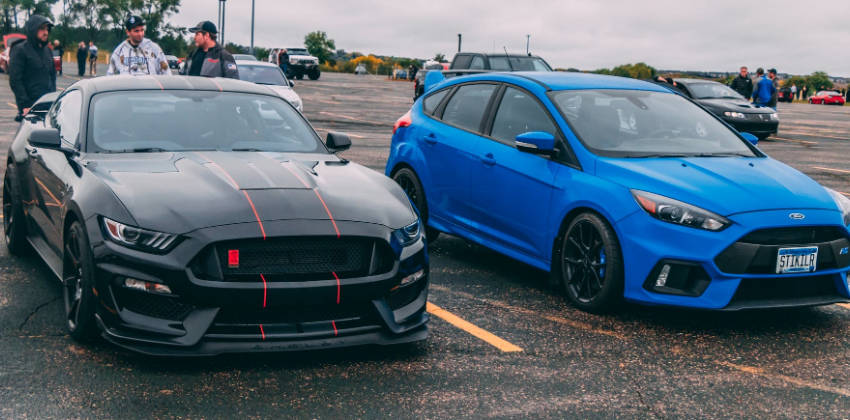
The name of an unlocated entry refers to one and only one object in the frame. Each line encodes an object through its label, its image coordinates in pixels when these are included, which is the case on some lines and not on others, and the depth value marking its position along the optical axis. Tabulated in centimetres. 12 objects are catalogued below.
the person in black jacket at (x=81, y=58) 4678
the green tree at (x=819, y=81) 11609
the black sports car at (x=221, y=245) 423
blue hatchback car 524
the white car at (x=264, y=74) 1891
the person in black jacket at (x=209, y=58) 1027
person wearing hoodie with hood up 1039
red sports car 6700
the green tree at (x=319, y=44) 12788
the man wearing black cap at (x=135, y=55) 1001
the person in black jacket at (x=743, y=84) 2688
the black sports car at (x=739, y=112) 2117
